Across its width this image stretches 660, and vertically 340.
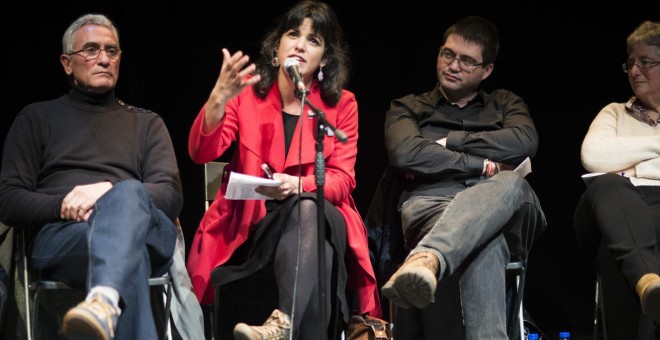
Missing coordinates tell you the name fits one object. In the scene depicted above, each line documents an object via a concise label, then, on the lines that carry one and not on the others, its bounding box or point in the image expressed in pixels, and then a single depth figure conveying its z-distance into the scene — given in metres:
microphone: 5.58
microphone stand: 5.35
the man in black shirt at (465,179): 5.97
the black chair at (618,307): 6.58
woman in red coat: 6.10
